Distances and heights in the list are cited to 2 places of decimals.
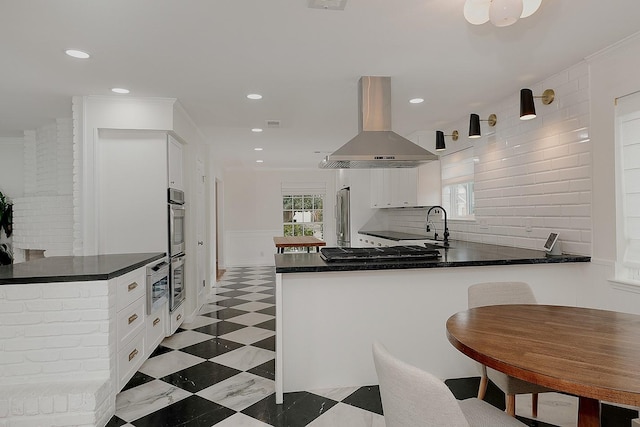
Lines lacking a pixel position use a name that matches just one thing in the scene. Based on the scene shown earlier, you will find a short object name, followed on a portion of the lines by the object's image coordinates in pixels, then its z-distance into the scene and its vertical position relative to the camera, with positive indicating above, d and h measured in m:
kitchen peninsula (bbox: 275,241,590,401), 2.49 -0.65
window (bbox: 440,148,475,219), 4.29 +0.32
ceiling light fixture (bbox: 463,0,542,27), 1.54 +0.86
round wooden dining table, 1.00 -0.46
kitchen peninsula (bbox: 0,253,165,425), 2.02 -0.75
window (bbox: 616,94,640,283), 2.35 +0.14
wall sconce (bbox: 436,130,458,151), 4.16 +0.77
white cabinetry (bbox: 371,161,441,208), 4.79 +0.33
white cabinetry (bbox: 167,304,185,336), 3.58 -1.06
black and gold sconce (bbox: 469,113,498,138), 3.38 +0.75
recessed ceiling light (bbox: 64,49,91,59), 2.45 +1.06
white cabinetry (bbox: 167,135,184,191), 3.63 +0.50
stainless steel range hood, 2.91 +0.59
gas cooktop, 2.58 -0.31
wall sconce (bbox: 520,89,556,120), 2.70 +0.75
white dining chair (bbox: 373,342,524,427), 0.96 -0.50
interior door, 4.65 -0.18
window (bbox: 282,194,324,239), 8.90 -0.08
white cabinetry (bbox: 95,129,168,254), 3.44 +0.19
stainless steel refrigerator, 6.81 -0.14
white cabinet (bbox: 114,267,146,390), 2.38 -0.76
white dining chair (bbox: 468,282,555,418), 2.01 -0.47
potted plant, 4.92 -0.03
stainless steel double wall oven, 3.58 -0.34
